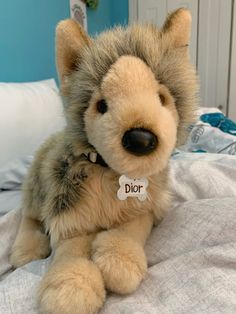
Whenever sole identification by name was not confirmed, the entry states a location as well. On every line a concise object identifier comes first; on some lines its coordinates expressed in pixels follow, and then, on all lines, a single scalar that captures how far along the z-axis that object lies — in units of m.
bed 0.49
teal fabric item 1.55
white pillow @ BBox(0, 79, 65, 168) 1.23
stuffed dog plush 0.49
